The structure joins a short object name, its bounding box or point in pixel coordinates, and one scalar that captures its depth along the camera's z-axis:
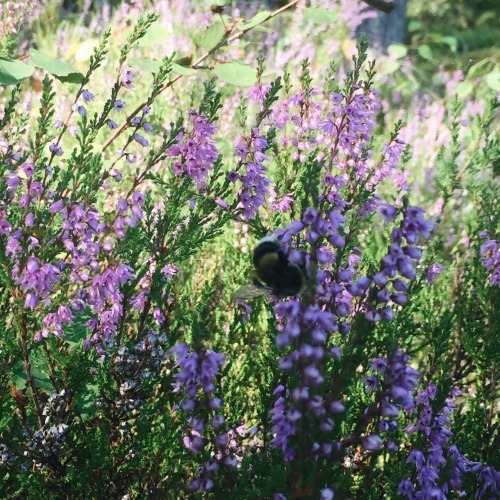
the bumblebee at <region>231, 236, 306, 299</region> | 0.35
